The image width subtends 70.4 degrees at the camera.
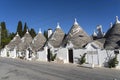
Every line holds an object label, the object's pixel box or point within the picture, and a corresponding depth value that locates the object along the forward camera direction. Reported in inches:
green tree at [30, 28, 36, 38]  1472.4
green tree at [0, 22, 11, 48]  1229.7
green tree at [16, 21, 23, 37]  1394.1
